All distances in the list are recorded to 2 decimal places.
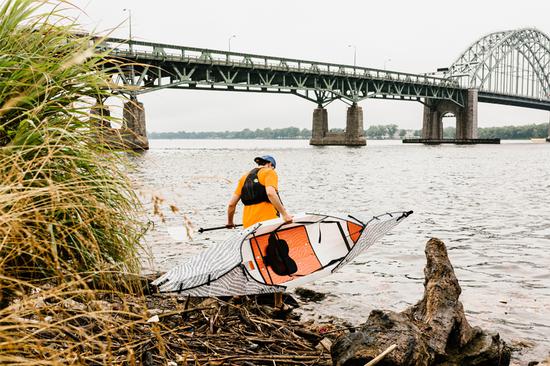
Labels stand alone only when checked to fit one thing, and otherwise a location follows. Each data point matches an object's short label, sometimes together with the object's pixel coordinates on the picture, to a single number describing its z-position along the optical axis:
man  7.52
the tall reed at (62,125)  3.72
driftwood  4.44
